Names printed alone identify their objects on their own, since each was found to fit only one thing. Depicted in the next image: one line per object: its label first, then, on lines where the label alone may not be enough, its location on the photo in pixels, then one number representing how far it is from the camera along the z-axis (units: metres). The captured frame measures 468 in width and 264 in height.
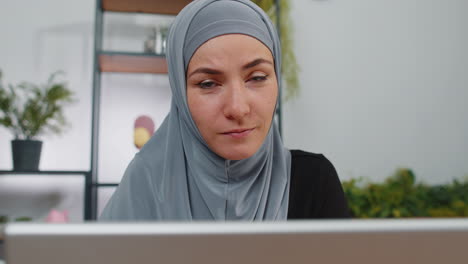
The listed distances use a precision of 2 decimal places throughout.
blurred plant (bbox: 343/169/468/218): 2.00
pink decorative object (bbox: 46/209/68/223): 1.60
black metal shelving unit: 1.77
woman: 0.66
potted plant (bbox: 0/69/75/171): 1.71
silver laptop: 0.21
